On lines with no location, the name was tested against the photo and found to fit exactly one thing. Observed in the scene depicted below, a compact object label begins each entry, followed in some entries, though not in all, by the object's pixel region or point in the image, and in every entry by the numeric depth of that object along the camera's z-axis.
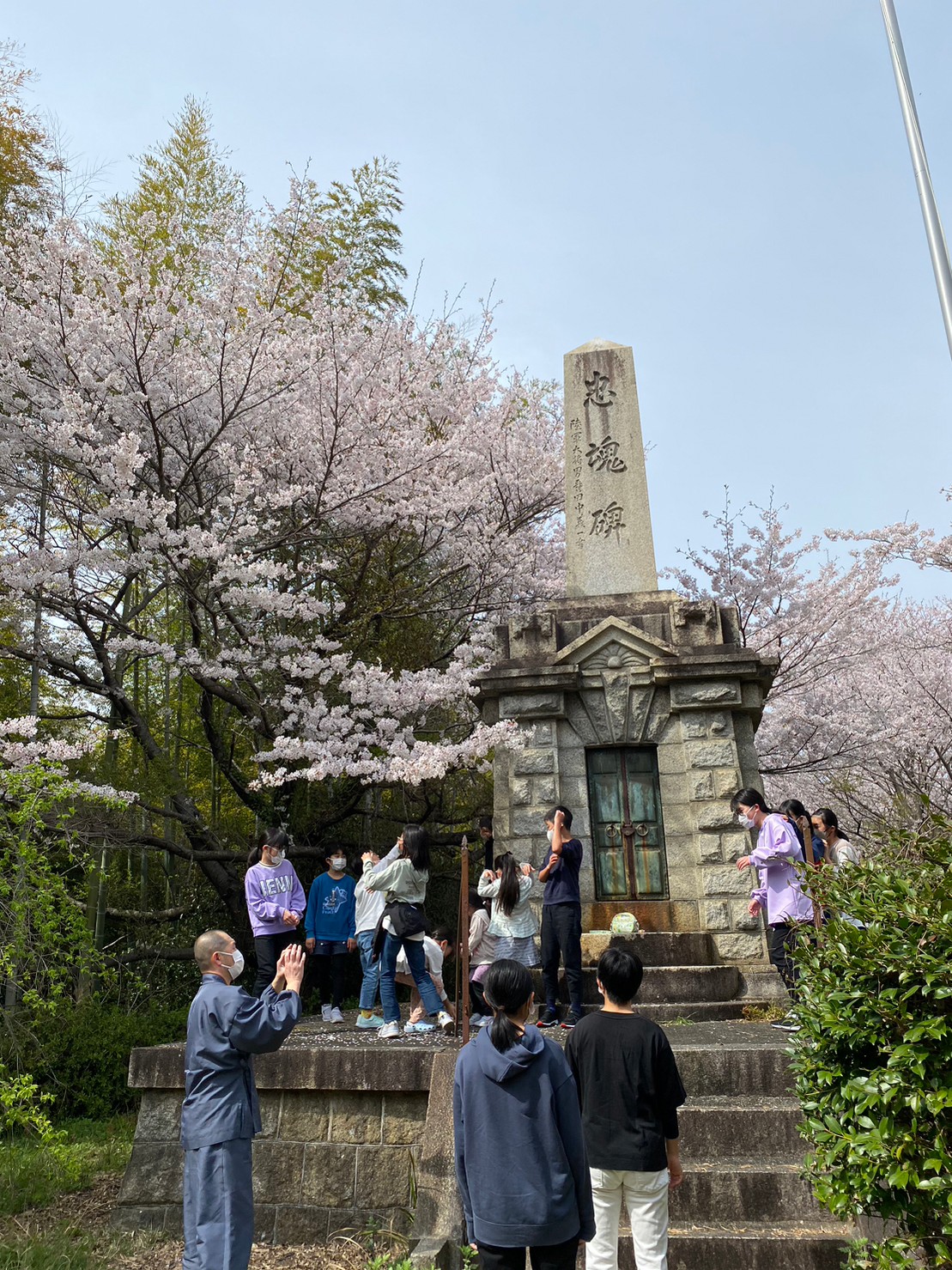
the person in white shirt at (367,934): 7.67
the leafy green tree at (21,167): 11.84
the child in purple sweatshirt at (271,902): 7.00
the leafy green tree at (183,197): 13.33
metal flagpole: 7.51
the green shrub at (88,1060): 8.49
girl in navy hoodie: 2.99
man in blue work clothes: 3.82
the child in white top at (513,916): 6.98
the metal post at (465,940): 5.67
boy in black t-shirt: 3.49
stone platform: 4.69
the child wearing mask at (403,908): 6.90
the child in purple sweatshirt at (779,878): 6.45
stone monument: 8.60
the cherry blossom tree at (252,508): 9.77
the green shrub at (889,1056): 3.34
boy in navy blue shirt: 6.72
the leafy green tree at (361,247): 14.63
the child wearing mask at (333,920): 8.19
